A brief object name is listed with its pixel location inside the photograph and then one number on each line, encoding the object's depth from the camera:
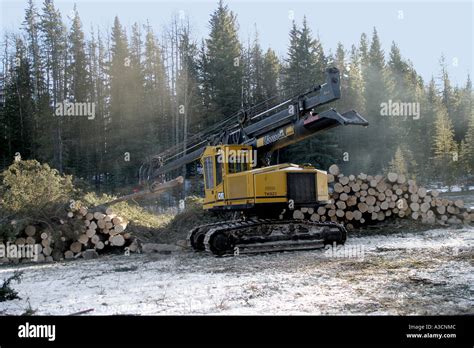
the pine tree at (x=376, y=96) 39.44
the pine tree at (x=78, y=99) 32.62
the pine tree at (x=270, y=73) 39.94
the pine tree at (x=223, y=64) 32.66
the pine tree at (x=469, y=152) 36.91
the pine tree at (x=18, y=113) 31.34
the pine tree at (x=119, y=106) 30.92
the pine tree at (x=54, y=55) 31.38
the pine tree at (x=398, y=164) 35.47
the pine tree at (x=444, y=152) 38.62
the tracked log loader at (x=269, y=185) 9.43
